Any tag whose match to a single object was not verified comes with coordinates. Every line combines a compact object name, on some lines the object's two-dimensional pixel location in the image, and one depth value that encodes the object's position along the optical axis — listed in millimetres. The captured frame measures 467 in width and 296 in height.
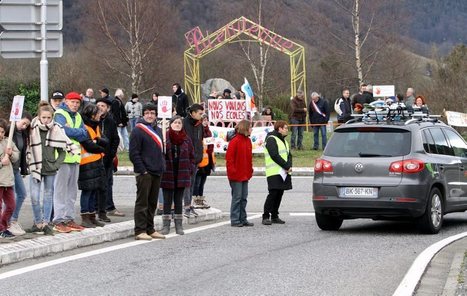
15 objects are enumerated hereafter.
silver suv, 15477
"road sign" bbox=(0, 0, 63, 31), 16391
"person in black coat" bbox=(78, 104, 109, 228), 15305
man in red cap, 14594
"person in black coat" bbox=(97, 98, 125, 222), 16484
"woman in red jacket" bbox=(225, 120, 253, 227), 16906
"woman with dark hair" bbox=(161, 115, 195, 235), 15617
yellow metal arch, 41816
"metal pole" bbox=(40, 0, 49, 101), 16594
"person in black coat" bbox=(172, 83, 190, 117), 31938
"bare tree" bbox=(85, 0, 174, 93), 60344
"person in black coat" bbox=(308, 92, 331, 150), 32875
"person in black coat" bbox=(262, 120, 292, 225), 17266
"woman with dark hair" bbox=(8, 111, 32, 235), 14312
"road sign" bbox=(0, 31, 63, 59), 16453
